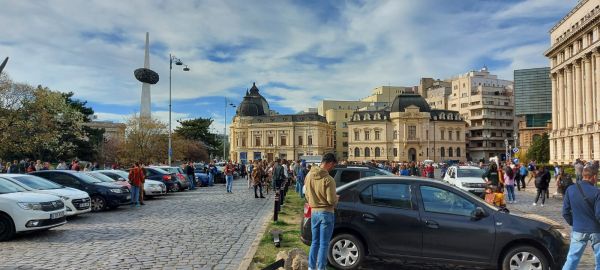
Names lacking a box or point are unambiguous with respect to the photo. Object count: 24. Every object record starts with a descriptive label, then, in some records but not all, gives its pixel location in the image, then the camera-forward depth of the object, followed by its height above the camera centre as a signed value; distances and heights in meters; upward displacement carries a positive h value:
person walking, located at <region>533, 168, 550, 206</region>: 18.84 -1.00
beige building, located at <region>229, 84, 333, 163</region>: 122.25 +6.07
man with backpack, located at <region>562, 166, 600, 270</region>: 6.30 -0.81
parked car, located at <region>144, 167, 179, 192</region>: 25.00 -1.04
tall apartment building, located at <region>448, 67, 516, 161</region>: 111.75 +9.56
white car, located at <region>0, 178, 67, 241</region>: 10.62 -1.26
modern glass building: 97.62 +13.20
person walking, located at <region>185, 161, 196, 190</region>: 29.14 -1.03
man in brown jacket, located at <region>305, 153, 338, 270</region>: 6.76 -0.80
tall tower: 59.22 +7.98
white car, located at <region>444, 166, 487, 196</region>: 20.34 -0.93
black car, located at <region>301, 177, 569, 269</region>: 7.22 -1.13
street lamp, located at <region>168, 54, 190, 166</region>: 40.28 +7.93
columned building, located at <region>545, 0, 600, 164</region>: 57.31 +9.89
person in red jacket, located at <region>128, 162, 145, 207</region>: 18.17 -0.87
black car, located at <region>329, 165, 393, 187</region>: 15.64 -0.53
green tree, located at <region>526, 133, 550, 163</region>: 82.53 +1.16
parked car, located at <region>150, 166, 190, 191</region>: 26.53 -1.18
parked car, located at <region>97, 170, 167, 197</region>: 21.72 -1.23
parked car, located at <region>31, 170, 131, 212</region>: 16.53 -1.06
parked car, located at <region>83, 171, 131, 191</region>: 18.72 -0.85
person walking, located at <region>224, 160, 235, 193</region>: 25.28 -1.01
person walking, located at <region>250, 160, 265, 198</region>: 22.78 -0.91
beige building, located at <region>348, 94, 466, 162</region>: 111.12 +5.70
